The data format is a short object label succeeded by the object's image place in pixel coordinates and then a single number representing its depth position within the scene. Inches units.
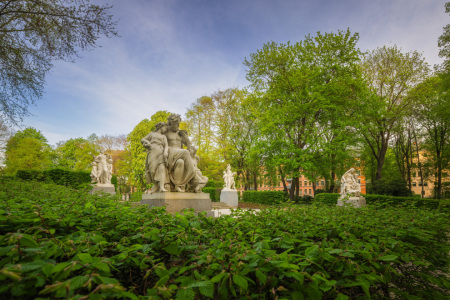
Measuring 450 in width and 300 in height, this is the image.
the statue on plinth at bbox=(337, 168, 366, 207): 692.1
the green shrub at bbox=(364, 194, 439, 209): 558.3
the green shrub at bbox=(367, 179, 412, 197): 759.1
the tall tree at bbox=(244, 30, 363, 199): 788.6
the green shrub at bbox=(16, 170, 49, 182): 799.7
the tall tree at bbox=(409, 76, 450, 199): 852.6
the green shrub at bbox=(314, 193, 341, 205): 777.6
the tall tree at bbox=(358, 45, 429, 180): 858.8
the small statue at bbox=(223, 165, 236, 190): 882.0
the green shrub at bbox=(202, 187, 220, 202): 980.4
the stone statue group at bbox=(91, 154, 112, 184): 720.3
